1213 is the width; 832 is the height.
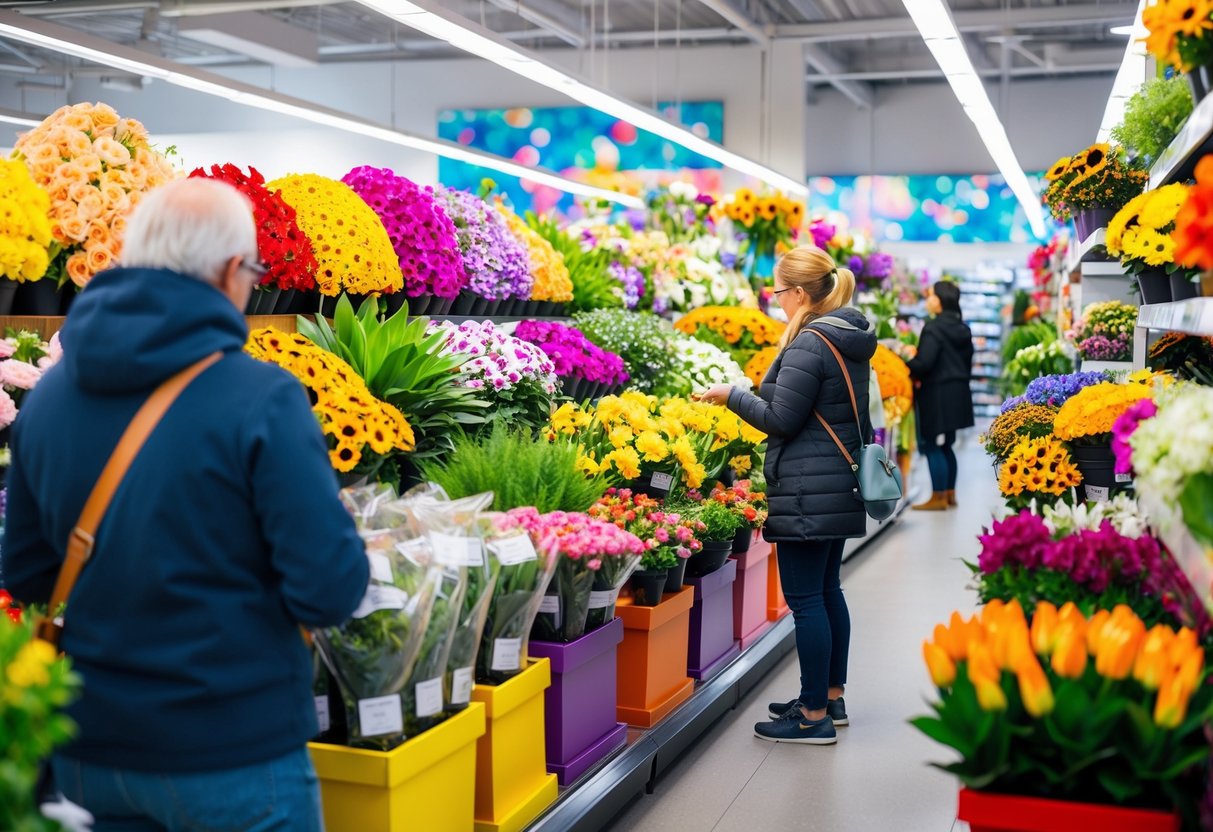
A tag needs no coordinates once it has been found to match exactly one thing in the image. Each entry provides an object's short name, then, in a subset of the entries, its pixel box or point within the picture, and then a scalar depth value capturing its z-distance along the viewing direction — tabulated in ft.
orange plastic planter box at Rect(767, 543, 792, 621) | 18.30
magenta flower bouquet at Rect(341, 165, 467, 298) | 13.39
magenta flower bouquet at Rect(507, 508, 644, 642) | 10.23
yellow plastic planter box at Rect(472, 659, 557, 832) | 9.41
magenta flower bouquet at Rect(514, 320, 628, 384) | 15.21
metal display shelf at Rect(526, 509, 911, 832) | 10.39
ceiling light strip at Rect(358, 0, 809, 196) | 17.11
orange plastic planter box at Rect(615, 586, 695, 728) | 12.59
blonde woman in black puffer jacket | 12.87
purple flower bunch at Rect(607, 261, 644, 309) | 20.59
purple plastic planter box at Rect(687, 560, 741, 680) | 14.44
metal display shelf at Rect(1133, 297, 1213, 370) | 7.53
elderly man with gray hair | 5.85
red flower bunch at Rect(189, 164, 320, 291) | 11.26
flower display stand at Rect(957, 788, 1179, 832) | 5.65
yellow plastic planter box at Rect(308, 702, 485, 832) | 7.92
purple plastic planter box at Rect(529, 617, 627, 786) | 10.69
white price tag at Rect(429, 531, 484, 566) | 8.33
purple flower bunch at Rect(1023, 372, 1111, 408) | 15.06
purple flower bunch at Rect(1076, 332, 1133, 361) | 19.49
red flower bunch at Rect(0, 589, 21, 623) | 7.60
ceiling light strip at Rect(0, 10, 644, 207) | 21.35
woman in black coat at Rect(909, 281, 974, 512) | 31.60
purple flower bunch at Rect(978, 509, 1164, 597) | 7.40
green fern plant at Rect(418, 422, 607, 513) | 10.84
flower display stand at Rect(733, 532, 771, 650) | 16.22
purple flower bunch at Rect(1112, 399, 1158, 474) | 7.29
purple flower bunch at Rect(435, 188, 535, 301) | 14.74
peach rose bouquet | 9.98
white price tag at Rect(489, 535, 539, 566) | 9.13
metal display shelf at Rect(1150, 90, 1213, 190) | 7.57
